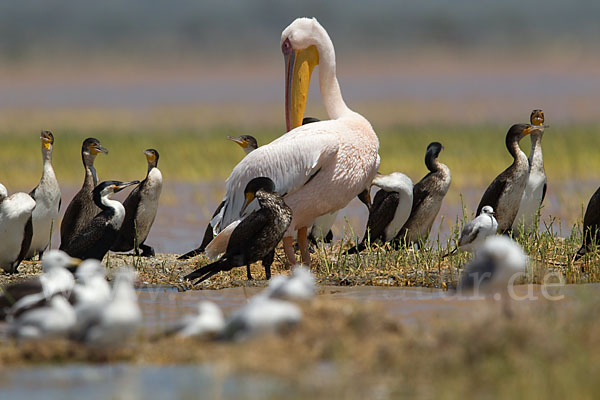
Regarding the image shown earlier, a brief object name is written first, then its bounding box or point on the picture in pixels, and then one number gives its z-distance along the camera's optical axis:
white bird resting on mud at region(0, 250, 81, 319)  12.09
